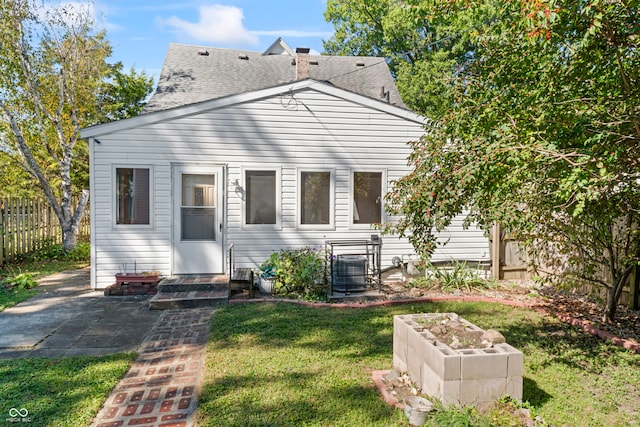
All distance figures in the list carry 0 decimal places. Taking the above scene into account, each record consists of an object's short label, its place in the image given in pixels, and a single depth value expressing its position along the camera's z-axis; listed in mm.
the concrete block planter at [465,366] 2865
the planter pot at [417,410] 2822
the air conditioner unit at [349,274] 6941
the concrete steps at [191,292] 6129
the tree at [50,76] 10594
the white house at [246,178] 7230
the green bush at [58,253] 10541
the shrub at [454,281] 7422
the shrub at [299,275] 6747
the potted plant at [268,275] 6812
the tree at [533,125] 2861
